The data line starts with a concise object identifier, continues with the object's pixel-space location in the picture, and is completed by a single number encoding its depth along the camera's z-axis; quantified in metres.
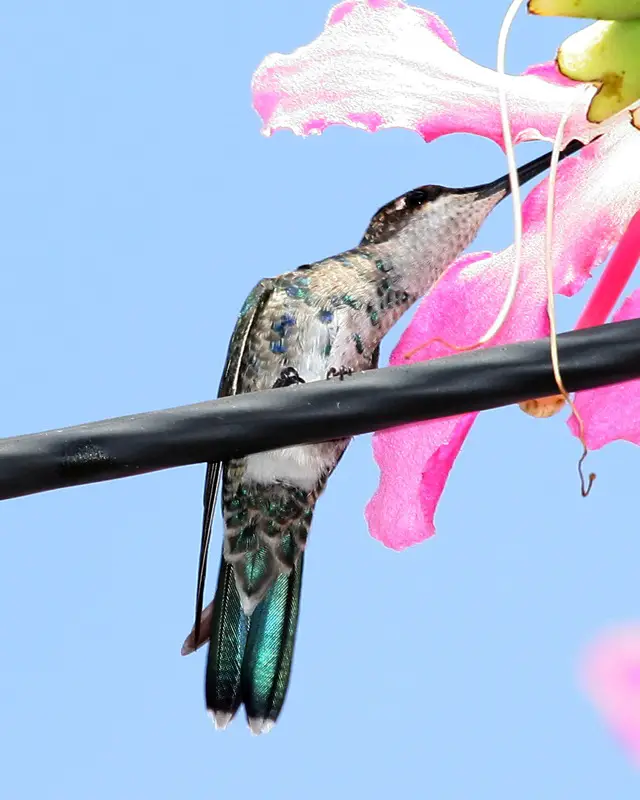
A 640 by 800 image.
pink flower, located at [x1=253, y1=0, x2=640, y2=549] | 2.36
